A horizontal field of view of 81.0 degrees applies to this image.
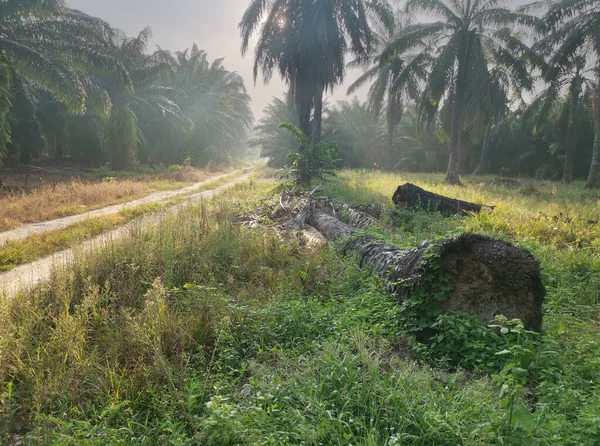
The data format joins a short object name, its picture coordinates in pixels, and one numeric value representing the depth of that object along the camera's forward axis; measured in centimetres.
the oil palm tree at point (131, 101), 2155
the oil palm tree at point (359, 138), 3278
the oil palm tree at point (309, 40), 1520
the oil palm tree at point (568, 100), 1777
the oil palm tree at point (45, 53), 1096
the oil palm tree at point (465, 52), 1655
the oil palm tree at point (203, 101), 3247
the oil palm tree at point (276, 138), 3362
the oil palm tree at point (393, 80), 2115
